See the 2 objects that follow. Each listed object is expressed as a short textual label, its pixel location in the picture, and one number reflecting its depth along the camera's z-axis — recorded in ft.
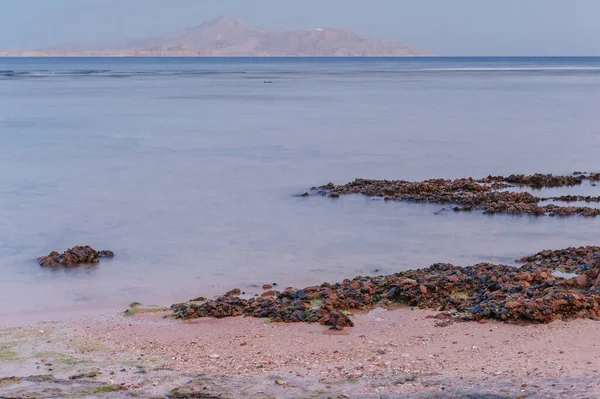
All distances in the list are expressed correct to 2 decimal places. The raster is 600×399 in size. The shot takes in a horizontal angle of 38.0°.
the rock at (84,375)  27.45
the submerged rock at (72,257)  45.31
